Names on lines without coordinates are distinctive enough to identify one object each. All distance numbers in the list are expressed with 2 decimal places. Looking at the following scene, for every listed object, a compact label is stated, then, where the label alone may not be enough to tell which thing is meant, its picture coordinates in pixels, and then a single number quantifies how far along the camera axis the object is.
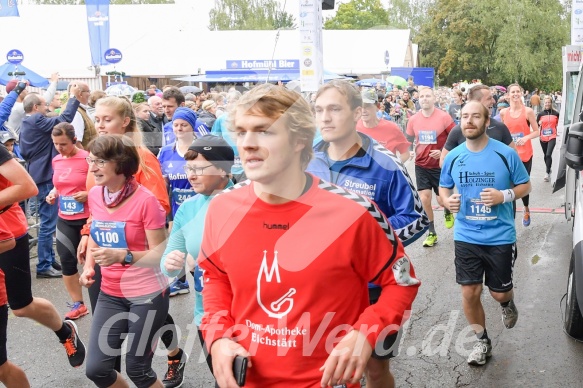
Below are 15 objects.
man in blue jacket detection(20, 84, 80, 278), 8.00
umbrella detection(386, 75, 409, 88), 30.50
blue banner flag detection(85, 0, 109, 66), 18.81
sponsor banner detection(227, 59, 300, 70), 33.00
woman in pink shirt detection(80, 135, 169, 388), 3.77
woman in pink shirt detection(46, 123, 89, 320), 6.08
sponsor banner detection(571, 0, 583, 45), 15.18
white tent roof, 31.31
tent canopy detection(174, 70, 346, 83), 31.72
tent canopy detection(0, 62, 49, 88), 20.39
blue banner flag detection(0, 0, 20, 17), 21.26
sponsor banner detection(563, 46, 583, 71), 10.58
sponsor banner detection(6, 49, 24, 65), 21.61
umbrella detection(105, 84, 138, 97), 18.43
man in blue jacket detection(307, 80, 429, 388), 3.93
